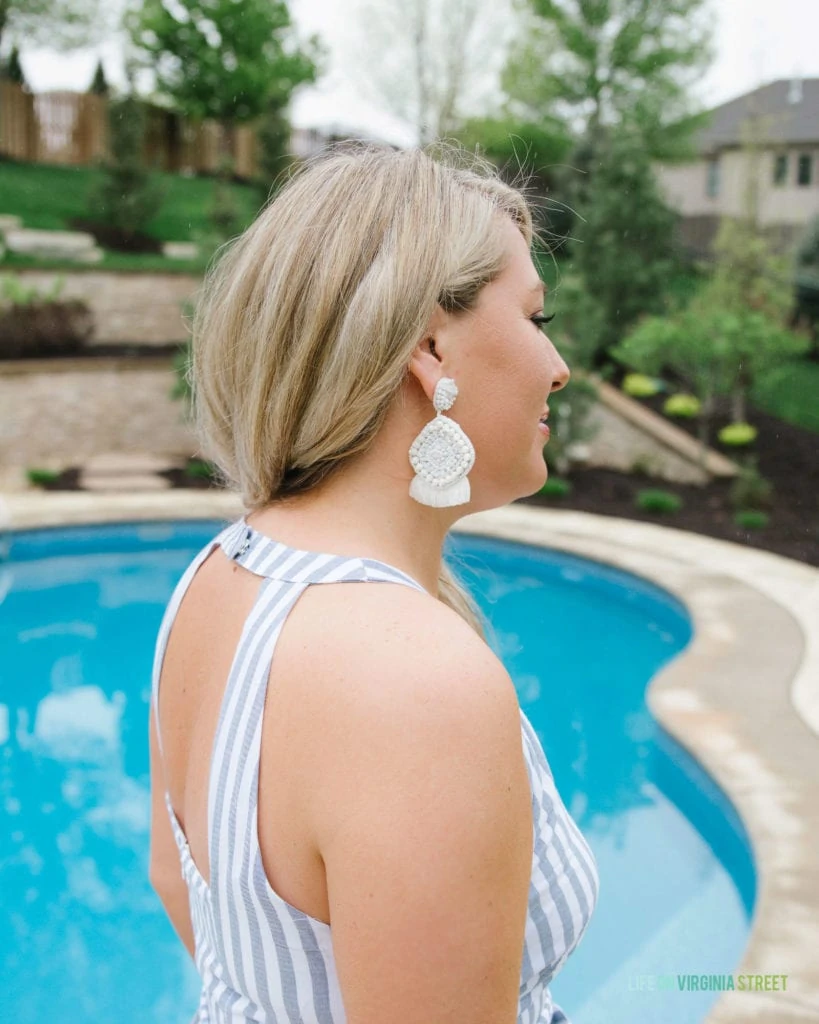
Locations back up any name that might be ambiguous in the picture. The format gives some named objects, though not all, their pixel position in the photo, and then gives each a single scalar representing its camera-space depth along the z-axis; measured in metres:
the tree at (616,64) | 23.78
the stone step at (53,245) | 14.73
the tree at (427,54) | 20.03
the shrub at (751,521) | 9.15
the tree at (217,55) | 23.69
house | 26.78
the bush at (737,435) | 11.52
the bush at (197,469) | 11.08
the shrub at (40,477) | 10.74
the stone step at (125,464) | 11.38
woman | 0.74
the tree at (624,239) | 13.47
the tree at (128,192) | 15.85
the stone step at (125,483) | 10.61
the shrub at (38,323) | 12.34
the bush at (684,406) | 12.14
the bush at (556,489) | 10.13
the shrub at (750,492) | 9.73
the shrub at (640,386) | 12.65
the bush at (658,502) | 9.66
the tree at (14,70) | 21.27
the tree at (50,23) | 22.75
